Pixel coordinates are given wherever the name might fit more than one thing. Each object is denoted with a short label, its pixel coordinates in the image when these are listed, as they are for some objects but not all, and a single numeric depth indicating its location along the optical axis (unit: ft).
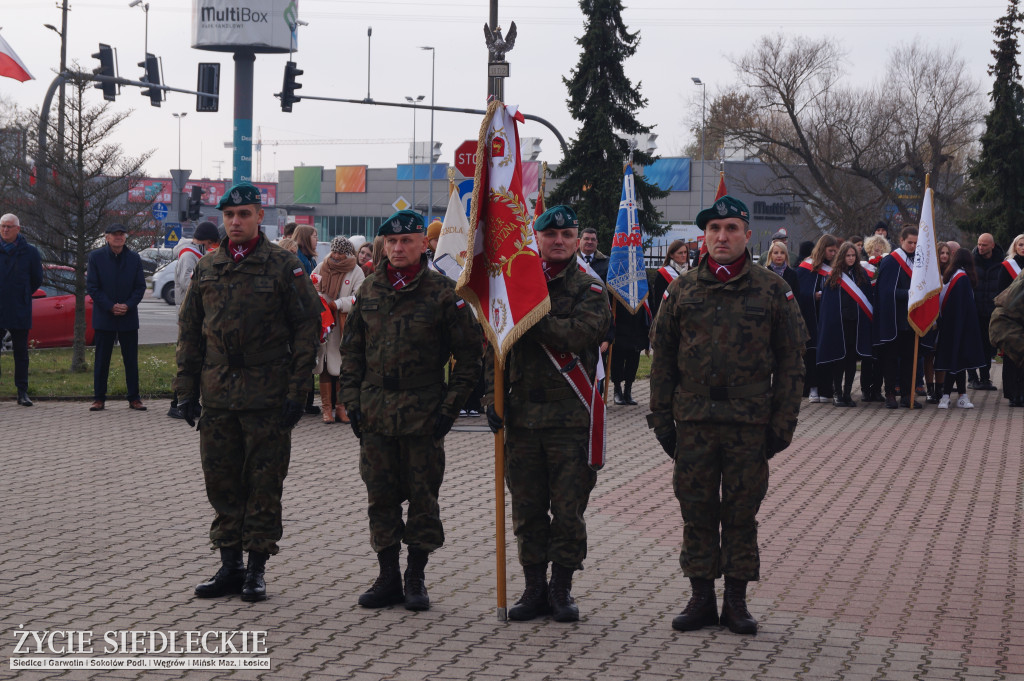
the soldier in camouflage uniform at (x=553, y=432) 20.48
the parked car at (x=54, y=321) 71.72
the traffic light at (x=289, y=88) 105.60
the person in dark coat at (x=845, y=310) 52.65
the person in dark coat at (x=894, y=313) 52.54
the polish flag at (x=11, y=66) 68.13
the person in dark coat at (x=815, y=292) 53.78
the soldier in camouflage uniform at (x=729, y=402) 19.93
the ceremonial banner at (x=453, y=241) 39.01
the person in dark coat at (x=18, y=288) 48.47
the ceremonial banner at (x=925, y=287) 51.19
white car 129.70
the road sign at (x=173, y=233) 126.62
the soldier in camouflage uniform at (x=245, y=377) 21.61
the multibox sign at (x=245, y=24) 180.04
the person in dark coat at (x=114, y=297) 45.93
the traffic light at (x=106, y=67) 96.22
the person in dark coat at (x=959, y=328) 52.44
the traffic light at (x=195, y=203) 110.52
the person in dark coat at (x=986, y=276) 57.16
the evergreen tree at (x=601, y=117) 106.11
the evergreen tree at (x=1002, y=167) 106.63
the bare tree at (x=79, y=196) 59.82
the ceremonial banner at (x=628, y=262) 48.52
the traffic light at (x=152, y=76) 101.55
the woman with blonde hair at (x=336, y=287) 42.27
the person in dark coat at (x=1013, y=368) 53.26
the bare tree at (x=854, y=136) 165.07
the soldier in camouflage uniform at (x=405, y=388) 21.01
